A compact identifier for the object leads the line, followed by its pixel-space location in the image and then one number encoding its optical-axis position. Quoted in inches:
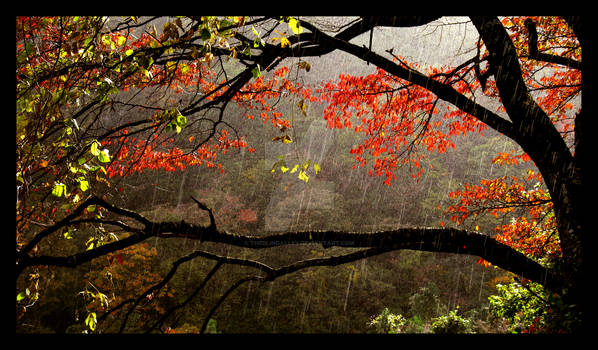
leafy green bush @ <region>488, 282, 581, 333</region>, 105.3
